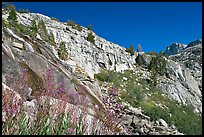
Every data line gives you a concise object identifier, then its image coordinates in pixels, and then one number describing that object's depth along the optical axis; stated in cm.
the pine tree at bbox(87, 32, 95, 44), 2933
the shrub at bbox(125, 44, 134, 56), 3549
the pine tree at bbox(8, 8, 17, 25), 2150
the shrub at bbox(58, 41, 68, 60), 2036
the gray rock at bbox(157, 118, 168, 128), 1416
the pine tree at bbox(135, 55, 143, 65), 3328
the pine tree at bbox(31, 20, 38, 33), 2243
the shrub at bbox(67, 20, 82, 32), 3408
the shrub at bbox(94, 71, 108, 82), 2184
